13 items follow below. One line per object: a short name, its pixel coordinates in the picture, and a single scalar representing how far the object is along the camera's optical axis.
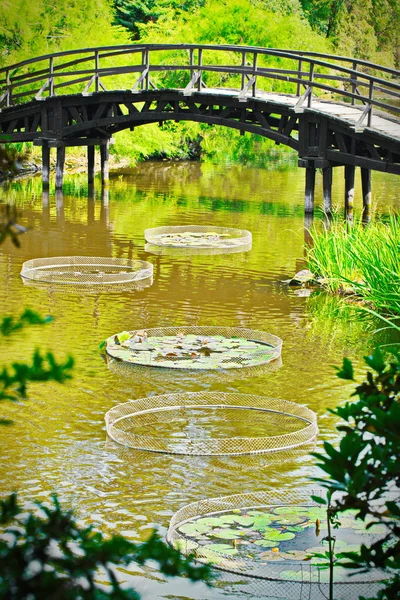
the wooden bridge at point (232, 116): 33.37
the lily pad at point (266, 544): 10.86
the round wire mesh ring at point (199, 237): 31.66
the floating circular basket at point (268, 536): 10.35
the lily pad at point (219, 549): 10.69
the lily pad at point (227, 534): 11.11
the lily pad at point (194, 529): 11.21
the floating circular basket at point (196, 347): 18.53
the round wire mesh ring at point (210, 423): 14.34
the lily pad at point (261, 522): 11.34
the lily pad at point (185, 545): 10.77
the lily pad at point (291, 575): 10.18
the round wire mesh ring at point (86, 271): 25.92
